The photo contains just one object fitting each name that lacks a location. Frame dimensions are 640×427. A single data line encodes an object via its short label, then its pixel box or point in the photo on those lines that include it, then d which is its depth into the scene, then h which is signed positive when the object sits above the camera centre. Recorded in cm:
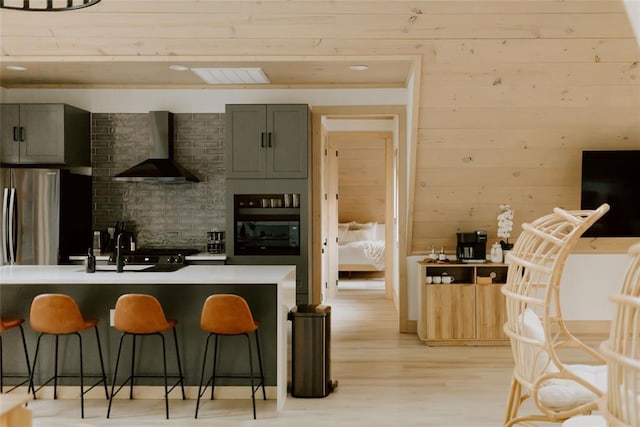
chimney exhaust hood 610 +43
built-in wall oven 614 -22
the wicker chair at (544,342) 231 -55
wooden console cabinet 583 -104
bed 1009 -86
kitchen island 431 -78
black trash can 435 -107
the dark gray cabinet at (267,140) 605 +64
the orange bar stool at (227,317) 387 -73
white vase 595 -48
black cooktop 620 -50
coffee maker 595 -43
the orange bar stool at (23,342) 400 -99
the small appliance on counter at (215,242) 638 -41
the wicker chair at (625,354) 141 -36
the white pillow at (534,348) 246 -58
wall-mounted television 560 +16
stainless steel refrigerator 593 -13
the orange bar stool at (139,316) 389 -73
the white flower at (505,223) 585 -18
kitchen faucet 431 -43
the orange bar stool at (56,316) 392 -73
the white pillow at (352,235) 1055 -54
